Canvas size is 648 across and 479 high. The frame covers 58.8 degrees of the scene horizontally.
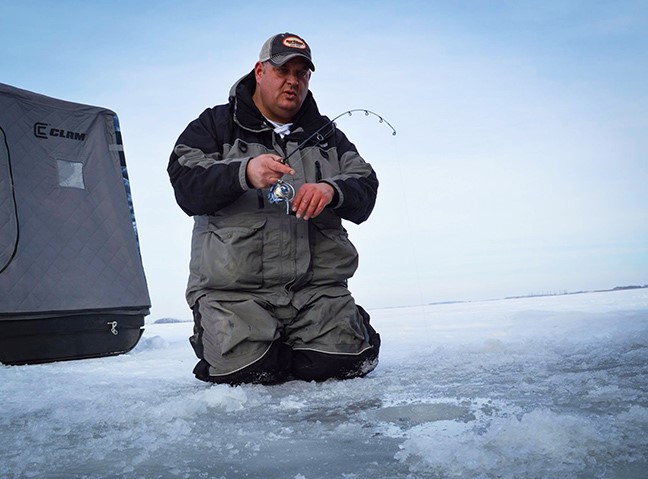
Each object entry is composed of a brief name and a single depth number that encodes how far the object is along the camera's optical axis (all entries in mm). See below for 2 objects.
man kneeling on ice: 2348
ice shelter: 3727
